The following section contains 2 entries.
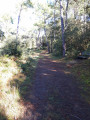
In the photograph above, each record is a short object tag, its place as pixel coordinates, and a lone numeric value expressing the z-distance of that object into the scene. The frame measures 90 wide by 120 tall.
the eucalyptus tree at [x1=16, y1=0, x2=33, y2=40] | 16.76
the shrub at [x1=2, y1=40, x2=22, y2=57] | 9.42
